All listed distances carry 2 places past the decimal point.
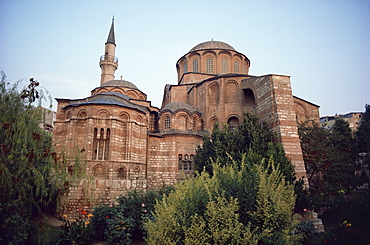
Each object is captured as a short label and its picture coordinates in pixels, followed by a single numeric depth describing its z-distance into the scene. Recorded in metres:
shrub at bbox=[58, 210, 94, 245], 9.80
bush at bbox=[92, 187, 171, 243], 9.86
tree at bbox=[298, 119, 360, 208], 13.69
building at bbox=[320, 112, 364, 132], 36.06
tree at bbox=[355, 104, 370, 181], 17.52
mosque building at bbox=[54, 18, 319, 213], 14.11
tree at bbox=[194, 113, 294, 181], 11.41
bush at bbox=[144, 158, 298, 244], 5.55
